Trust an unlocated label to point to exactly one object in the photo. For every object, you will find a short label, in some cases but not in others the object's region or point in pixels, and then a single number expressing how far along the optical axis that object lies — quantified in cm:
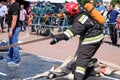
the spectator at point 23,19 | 2235
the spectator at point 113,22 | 1619
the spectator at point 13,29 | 928
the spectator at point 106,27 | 1823
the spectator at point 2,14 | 2105
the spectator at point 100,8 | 1665
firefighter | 704
